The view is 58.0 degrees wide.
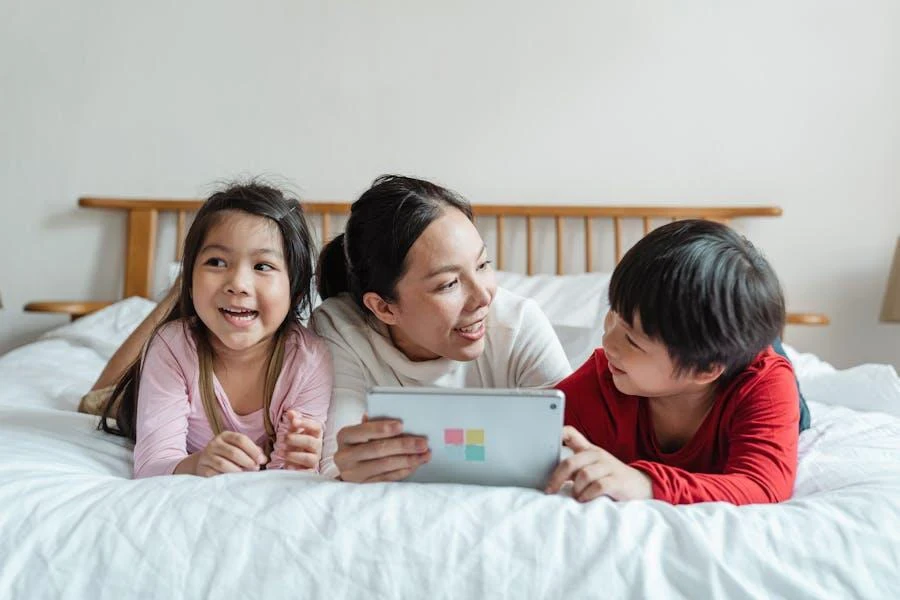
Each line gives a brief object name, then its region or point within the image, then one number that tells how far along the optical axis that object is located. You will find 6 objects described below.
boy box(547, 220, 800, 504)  0.82
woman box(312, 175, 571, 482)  1.08
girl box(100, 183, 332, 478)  1.06
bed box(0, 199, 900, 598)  0.69
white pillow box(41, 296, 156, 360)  2.03
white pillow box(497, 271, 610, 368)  1.88
